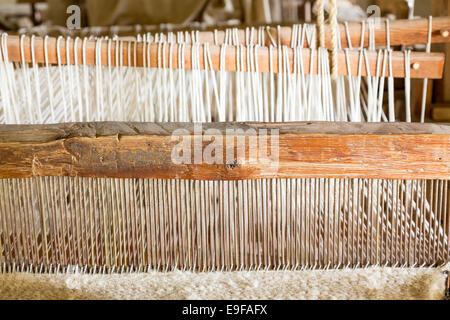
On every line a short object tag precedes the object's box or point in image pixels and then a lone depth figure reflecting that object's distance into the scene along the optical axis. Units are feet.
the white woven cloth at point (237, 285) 3.17
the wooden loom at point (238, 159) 3.05
